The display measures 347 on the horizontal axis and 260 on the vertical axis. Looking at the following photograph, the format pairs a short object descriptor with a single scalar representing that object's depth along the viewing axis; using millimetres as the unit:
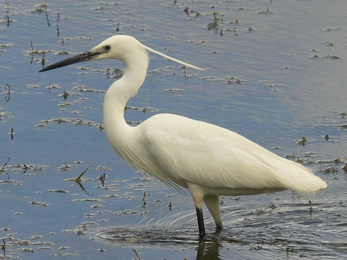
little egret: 12891
